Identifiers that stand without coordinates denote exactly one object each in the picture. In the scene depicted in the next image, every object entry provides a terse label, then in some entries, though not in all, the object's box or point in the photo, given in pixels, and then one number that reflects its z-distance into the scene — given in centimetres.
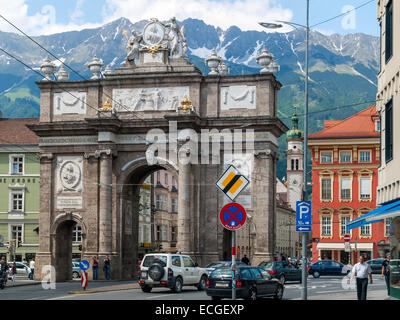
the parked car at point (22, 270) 6393
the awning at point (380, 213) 2181
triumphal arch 4994
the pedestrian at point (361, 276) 2402
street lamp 2506
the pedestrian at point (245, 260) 4906
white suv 3531
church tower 18245
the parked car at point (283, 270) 4362
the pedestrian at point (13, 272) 5135
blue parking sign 2561
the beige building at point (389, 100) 2441
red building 8456
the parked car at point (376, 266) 6122
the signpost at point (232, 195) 2003
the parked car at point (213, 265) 4044
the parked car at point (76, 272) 5859
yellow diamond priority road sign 2007
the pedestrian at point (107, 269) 4969
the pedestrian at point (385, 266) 3601
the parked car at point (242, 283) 2827
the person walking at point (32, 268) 5300
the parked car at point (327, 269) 5688
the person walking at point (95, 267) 4982
